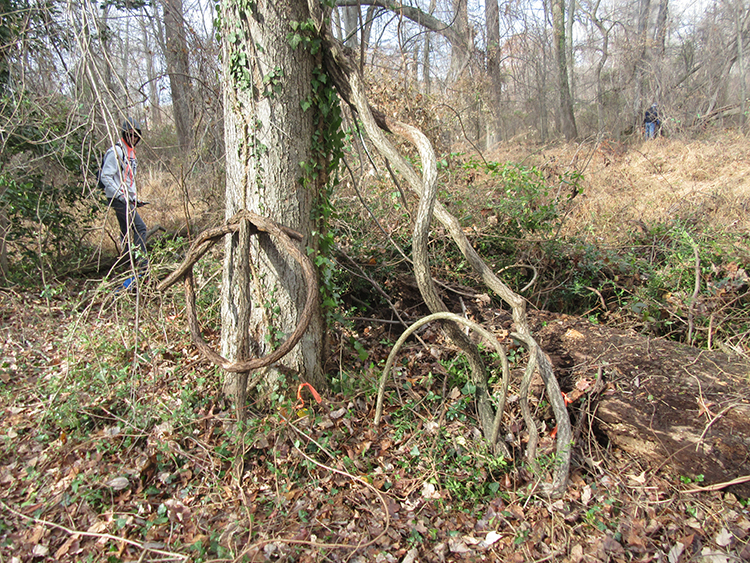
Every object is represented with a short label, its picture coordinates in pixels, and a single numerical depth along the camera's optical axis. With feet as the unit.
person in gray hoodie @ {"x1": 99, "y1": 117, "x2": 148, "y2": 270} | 16.88
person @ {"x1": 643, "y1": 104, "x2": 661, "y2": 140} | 39.37
